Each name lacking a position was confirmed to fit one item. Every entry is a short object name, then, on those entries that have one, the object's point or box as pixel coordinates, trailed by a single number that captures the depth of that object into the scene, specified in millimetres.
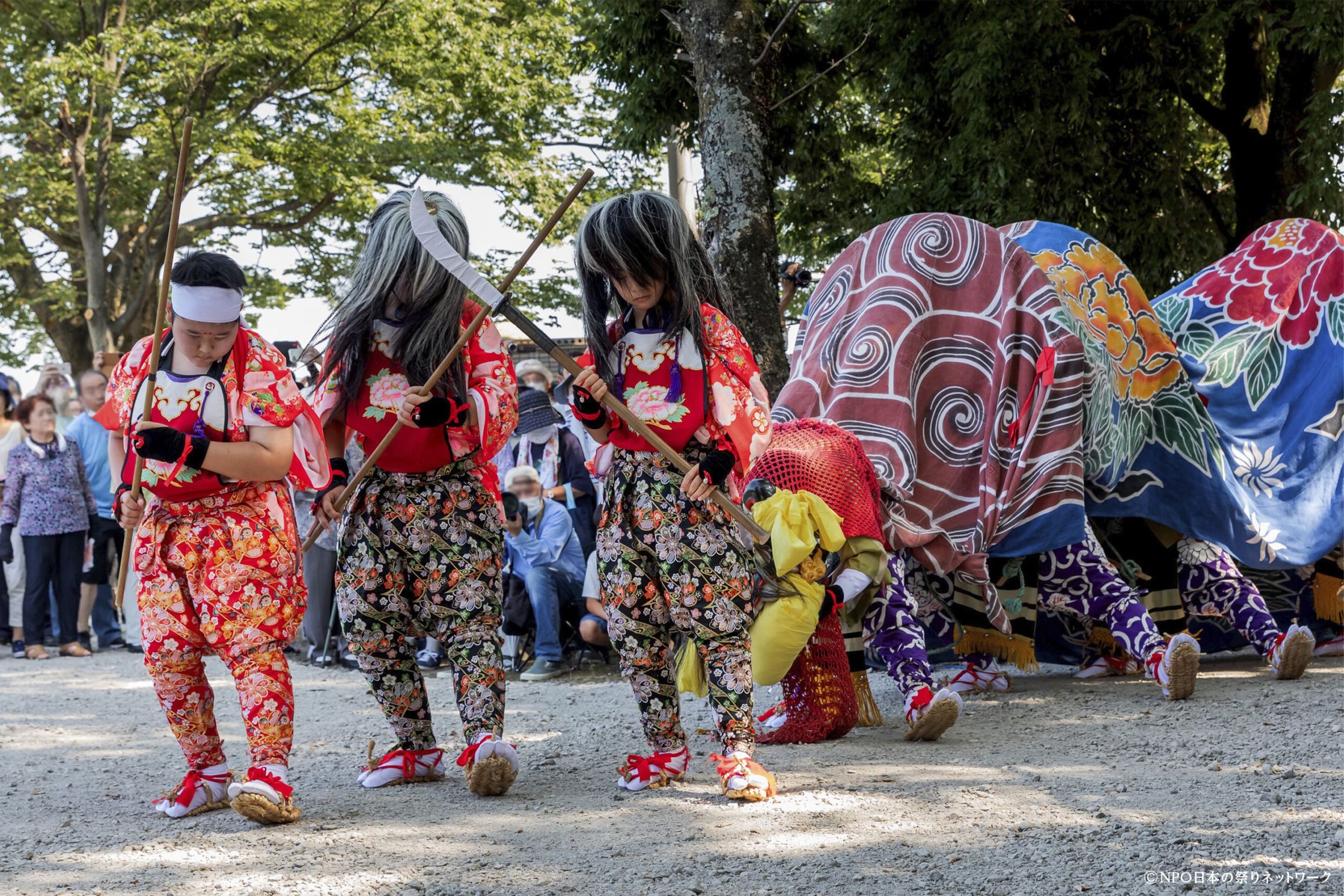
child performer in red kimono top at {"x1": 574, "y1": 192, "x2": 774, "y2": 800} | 4008
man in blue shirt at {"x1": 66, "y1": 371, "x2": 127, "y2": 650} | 9180
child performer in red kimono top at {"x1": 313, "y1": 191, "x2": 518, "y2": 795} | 4105
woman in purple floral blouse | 8914
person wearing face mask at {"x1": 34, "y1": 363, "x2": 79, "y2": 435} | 10805
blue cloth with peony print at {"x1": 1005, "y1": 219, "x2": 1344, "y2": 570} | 5953
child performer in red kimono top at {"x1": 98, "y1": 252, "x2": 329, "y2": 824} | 3852
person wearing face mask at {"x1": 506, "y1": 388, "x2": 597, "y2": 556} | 8008
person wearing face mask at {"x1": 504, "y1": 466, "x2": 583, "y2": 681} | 7648
